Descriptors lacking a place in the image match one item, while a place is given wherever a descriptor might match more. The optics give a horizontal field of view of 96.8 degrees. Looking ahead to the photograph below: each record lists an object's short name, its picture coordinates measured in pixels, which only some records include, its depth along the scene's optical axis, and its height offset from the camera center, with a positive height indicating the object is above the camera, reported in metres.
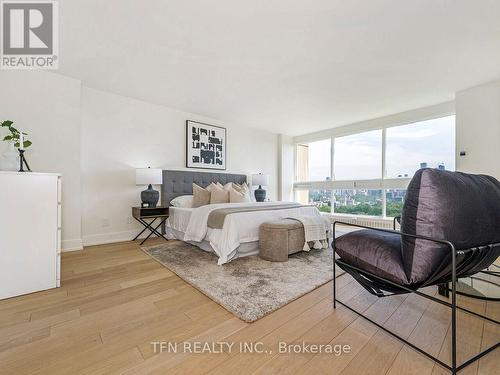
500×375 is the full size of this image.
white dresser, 1.80 -0.42
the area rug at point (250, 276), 1.70 -0.91
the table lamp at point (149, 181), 3.58 +0.04
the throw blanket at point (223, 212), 2.74 -0.35
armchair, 1.11 -0.26
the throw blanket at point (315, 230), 2.93 -0.61
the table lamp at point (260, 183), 5.27 +0.04
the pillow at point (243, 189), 4.35 -0.09
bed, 2.66 -0.51
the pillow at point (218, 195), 3.99 -0.19
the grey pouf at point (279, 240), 2.65 -0.67
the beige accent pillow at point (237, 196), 4.05 -0.23
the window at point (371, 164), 4.37 +0.51
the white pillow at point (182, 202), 3.96 -0.32
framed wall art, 4.54 +0.83
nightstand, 3.59 -0.54
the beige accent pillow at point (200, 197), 3.99 -0.23
